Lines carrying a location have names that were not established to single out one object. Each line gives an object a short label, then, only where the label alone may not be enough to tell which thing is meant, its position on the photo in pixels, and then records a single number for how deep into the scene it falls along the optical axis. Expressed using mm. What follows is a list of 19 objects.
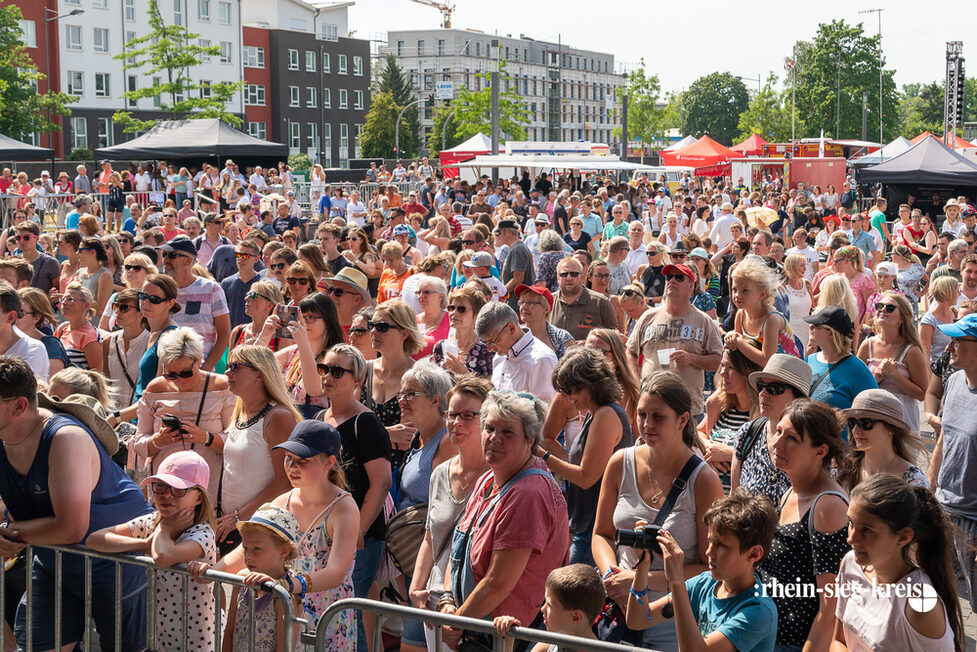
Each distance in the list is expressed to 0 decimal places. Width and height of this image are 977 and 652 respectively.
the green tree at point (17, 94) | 50219
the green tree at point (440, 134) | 101375
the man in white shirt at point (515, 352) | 6156
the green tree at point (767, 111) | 114938
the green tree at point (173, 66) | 53875
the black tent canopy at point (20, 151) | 26891
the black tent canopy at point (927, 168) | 25625
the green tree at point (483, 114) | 87062
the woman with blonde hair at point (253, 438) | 5004
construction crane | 183488
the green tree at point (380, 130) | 91062
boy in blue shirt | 3414
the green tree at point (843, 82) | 98825
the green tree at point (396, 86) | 111375
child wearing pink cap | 4348
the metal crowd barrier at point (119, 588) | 4066
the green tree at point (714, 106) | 141750
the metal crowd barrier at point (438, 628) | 3256
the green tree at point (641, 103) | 110125
